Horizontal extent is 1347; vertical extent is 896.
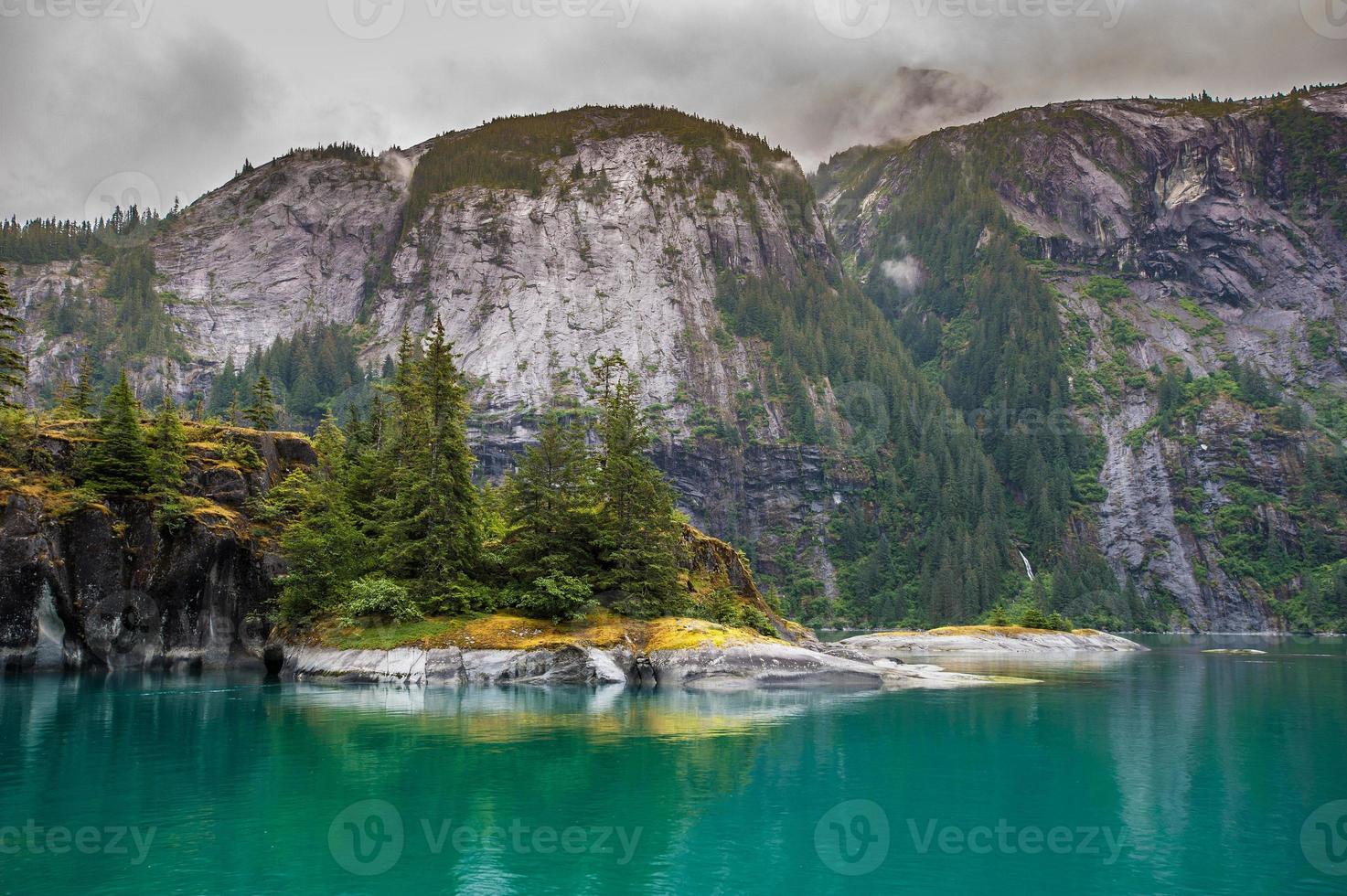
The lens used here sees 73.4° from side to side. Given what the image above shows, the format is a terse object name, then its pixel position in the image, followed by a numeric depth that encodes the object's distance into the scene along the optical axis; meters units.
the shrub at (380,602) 52.59
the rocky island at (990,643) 101.62
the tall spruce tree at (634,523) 58.03
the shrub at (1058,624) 113.81
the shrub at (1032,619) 113.10
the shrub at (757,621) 66.12
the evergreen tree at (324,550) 58.34
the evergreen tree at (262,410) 84.56
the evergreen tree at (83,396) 72.94
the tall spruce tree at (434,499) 56.22
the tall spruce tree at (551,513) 58.16
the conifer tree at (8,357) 58.19
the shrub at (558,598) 54.59
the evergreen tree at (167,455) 61.25
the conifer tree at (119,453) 60.06
